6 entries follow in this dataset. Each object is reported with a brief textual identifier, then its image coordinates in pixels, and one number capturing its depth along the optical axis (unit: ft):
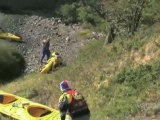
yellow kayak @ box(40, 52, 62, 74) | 83.92
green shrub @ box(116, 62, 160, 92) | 50.72
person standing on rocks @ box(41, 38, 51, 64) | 91.10
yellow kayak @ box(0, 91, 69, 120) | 51.34
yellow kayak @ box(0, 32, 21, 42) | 112.66
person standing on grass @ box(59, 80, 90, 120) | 35.99
